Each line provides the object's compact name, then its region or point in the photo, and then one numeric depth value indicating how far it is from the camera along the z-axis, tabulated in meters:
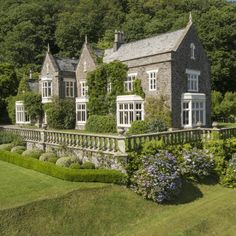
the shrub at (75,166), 15.28
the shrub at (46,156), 17.22
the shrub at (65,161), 15.78
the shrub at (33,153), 17.80
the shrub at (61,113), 35.19
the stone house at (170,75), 27.64
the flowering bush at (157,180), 13.24
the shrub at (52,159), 16.73
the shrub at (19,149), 19.28
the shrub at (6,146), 20.36
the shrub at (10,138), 21.56
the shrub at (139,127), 25.30
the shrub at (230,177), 15.91
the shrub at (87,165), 15.47
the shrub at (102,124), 29.61
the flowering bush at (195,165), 15.59
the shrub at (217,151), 16.50
